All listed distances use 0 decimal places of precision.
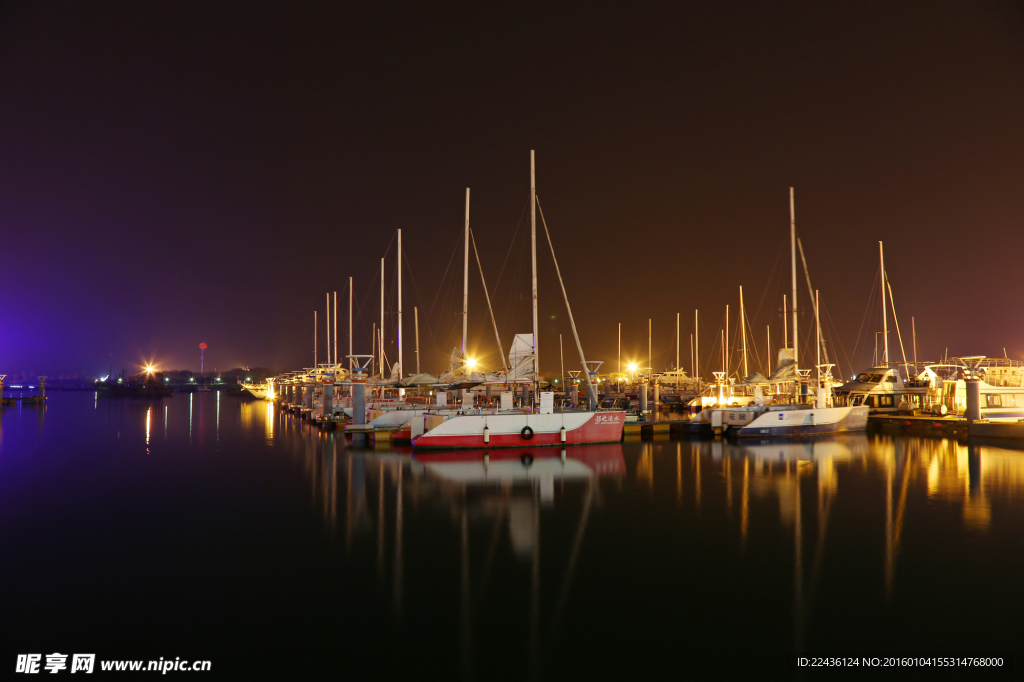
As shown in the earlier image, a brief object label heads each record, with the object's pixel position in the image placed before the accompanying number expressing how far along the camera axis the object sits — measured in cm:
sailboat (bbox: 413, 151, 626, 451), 3170
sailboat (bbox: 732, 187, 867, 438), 3959
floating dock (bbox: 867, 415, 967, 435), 4169
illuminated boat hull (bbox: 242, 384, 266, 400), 12429
